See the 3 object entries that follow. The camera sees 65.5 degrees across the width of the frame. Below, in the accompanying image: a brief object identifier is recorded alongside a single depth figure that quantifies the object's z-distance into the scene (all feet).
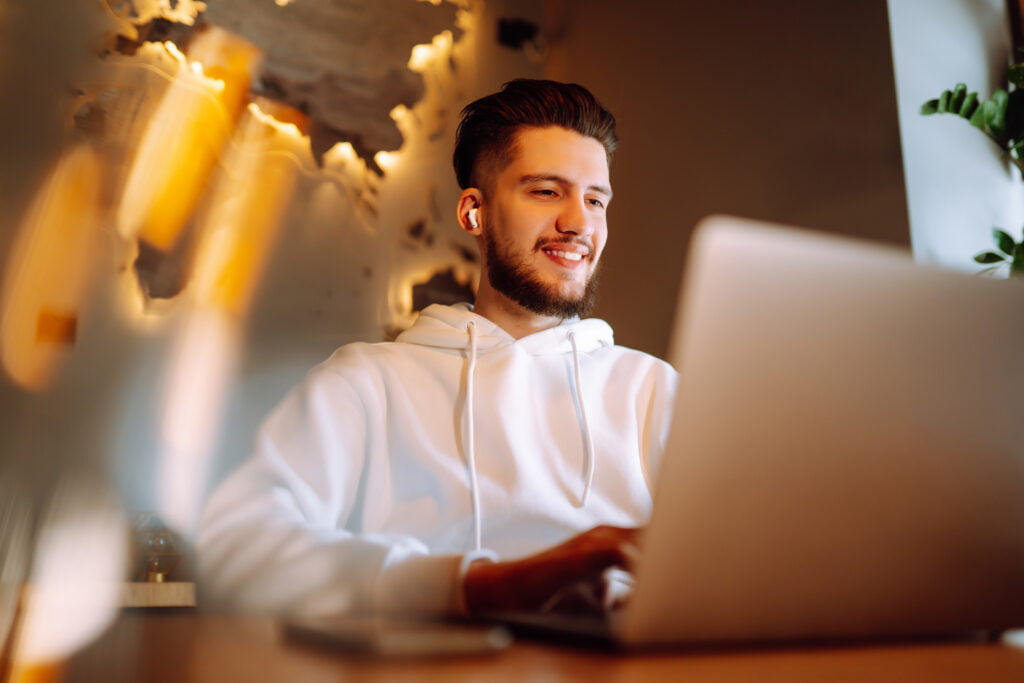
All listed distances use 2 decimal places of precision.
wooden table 1.32
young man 3.01
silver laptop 1.43
